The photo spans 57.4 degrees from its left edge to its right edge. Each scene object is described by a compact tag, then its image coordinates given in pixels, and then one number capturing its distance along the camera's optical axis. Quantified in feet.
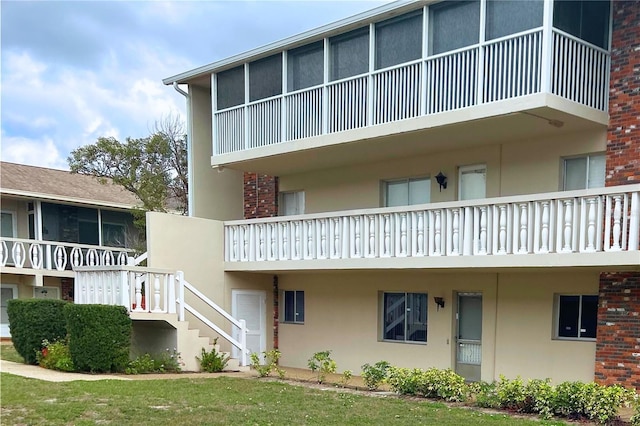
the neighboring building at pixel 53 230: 66.49
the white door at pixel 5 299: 65.82
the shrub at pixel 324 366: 38.50
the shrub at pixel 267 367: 40.42
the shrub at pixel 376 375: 35.58
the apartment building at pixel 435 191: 31.99
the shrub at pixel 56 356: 37.58
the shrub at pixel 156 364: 38.34
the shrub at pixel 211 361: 41.37
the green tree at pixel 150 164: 73.66
